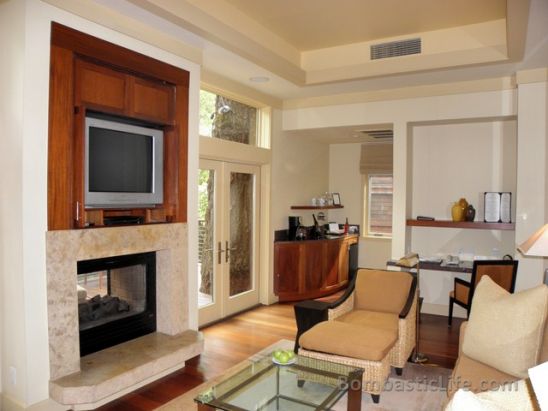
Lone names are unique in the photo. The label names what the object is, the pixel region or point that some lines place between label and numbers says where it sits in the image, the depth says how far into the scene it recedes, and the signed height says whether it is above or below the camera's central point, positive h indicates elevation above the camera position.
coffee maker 6.44 -0.36
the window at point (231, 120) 4.98 +1.10
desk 5.09 -0.78
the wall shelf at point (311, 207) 6.63 -0.06
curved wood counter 6.16 -1.00
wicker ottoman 3.06 -1.09
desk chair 4.24 -0.69
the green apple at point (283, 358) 2.84 -1.07
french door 5.10 -0.47
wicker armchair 3.10 -1.03
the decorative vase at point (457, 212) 5.37 -0.10
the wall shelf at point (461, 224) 5.10 -0.25
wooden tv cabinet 2.86 +0.78
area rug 3.13 -1.53
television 3.13 +0.31
